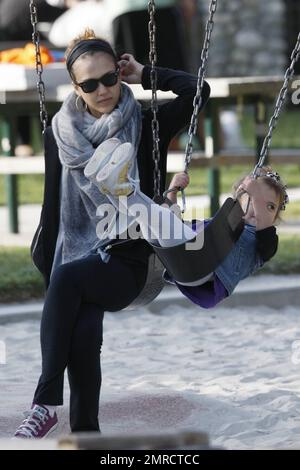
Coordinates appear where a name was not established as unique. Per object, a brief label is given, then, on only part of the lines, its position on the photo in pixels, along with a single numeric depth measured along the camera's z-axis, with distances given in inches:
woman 263.6
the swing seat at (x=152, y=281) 271.6
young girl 257.7
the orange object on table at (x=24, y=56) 589.4
